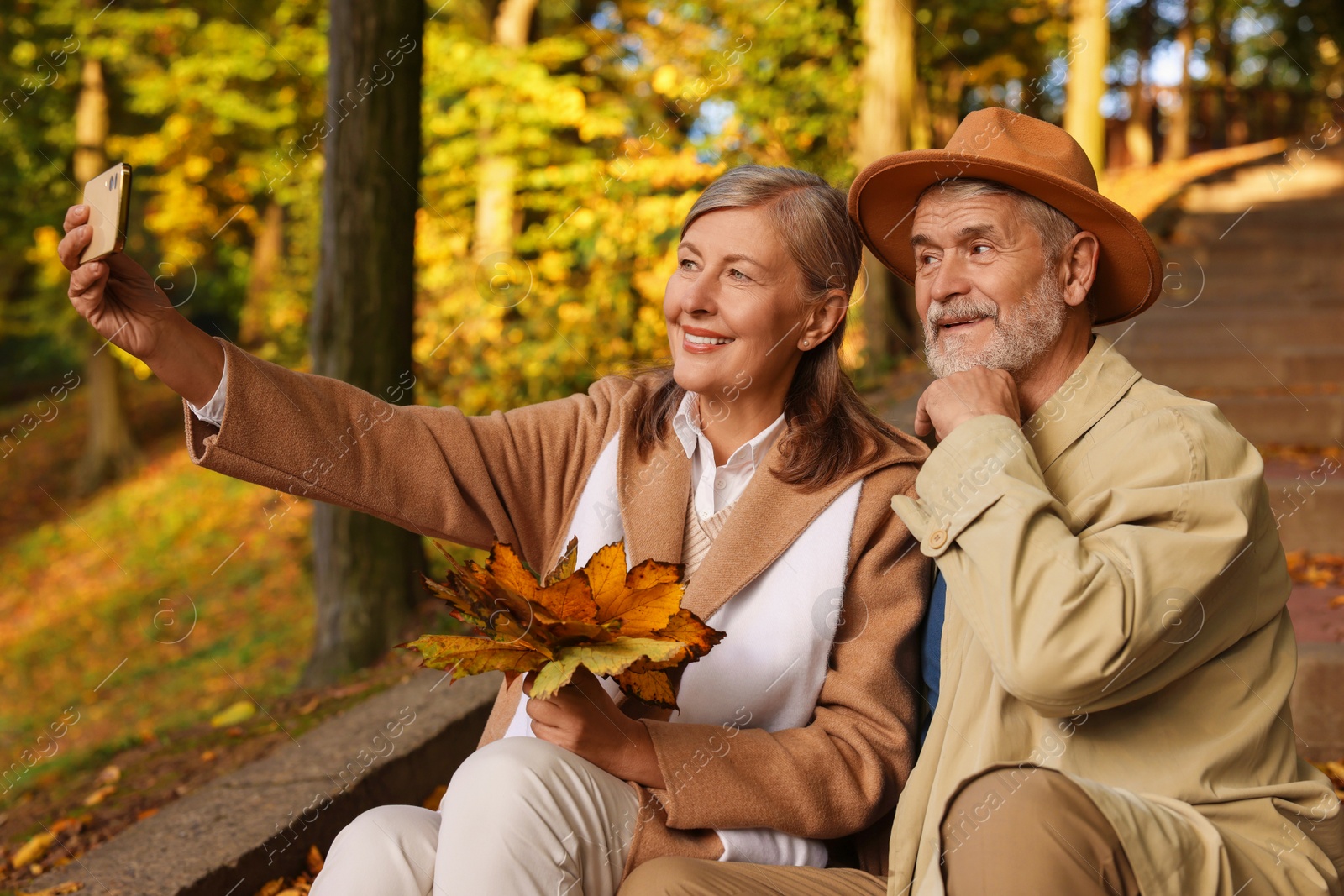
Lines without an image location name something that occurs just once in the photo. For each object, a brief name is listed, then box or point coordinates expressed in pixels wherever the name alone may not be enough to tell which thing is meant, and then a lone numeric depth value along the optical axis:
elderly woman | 2.05
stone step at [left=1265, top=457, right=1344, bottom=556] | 4.63
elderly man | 1.74
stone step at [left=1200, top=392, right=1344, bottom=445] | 5.85
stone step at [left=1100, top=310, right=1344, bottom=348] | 7.35
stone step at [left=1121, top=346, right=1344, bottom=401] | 6.54
